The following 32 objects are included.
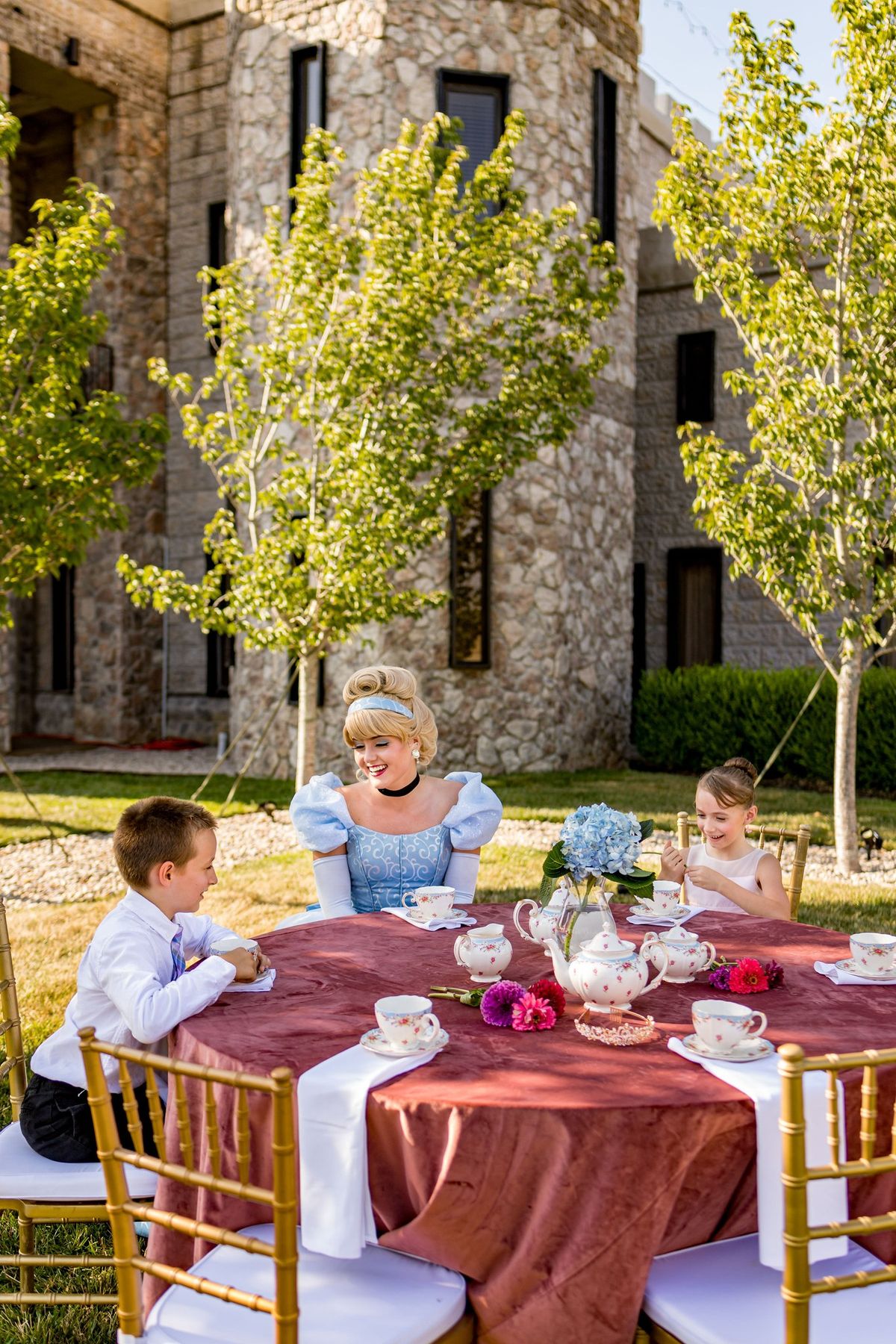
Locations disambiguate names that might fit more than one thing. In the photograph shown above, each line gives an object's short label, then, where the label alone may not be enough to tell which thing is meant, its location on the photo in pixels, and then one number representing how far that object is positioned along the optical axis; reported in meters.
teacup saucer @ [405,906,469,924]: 3.45
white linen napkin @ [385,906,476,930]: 3.41
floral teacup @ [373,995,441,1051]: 2.27
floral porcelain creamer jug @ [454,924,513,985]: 2.76
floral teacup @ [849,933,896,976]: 2.82
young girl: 4.11
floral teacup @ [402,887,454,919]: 3.44
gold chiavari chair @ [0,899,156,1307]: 2.57
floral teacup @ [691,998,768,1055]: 2.24
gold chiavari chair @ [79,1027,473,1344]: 1.79
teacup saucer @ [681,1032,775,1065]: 2.23
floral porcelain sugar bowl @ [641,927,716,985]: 2.76
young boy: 2.57
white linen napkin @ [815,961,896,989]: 2.79
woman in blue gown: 3.92
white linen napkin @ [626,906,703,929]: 3.45
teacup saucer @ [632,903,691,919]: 3.49
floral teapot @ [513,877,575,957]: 3.00
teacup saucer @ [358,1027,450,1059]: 2.26
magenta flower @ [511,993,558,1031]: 2.44
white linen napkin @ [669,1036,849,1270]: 2.02
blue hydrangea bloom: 2.69
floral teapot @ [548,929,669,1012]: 2.49
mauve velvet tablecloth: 2.01
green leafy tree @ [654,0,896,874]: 7.60
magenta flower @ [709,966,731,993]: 2.72
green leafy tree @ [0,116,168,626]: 7.59
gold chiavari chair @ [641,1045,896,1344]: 1.73
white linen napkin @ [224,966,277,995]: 2.74
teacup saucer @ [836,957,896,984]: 2.79
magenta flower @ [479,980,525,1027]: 2.47
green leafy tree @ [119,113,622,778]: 8.43
